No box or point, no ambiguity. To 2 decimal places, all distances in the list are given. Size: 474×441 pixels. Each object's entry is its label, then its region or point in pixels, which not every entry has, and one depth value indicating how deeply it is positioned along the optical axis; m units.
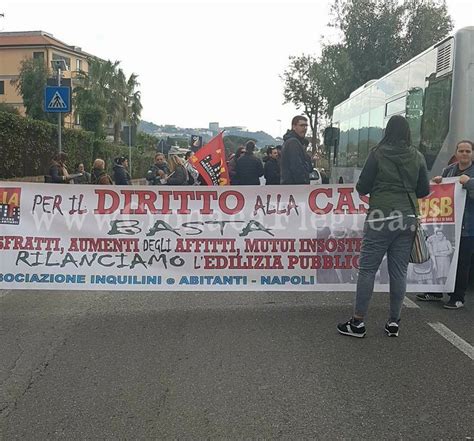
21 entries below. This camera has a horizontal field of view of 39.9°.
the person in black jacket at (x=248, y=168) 12.21
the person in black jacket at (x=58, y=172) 12.91
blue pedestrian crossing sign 13.07
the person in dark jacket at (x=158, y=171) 14.15
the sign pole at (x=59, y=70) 13.44
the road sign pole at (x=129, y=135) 23.95
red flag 10.88
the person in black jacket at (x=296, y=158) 8.08
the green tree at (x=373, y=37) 30.58
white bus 8.05
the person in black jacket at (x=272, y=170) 12.62
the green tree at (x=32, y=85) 61.50
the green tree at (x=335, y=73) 30.39
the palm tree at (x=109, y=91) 53.00
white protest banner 6.59
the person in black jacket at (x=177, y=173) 12.34
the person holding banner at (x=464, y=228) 6.70
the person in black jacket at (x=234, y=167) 12.44
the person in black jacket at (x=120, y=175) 13.96
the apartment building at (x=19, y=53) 84.78
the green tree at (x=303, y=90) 48.97
